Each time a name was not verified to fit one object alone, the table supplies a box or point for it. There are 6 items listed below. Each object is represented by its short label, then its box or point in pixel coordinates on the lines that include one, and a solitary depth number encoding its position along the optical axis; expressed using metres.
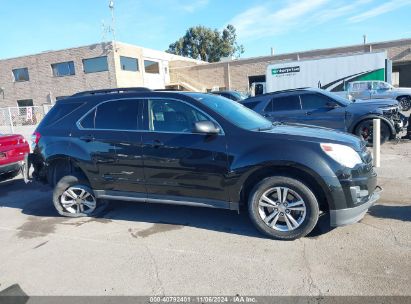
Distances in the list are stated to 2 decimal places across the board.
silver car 19.22
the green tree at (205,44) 64.44
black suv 4.01
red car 7.11
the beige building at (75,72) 32.41
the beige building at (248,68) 30.94
